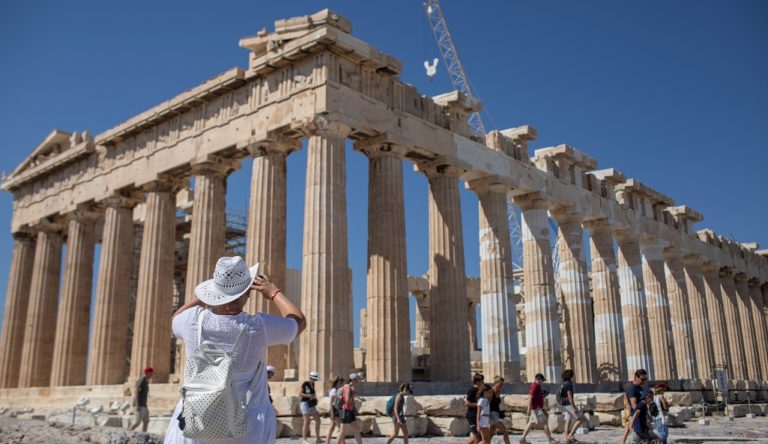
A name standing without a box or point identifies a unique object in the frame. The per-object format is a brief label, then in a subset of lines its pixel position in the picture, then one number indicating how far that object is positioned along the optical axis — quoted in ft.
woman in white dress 13.96
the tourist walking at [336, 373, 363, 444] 43.14
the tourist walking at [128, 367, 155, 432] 55.16
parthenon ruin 69.92
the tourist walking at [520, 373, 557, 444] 47.55
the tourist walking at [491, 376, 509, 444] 40.81
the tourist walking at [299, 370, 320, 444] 51.49
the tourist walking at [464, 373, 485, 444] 40.27
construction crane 272.51
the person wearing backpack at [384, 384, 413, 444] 44.91
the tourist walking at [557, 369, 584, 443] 49.39
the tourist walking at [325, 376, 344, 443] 47.70
